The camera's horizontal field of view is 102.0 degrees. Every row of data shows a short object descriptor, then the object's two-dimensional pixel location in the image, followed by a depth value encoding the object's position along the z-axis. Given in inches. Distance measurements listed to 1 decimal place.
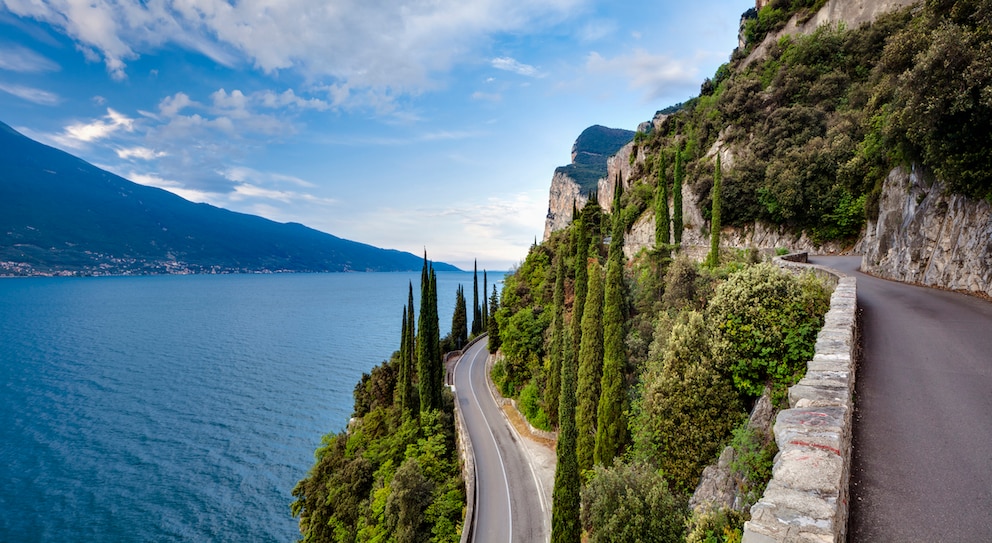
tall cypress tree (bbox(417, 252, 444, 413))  1268.5
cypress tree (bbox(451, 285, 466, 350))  2257.6
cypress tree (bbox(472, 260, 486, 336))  2492.9
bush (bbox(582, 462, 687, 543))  434.3
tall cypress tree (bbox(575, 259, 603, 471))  792.3
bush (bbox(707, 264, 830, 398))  382.6
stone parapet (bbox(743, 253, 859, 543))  145.3
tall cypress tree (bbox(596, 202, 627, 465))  709.9
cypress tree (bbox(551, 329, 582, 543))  665.6
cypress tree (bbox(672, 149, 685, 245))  1202.0
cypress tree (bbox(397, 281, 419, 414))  1353.3
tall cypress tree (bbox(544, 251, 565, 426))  1002.7
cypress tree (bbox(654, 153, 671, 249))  1161.4
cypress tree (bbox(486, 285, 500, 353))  1729.8
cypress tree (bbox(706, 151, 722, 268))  889.5
